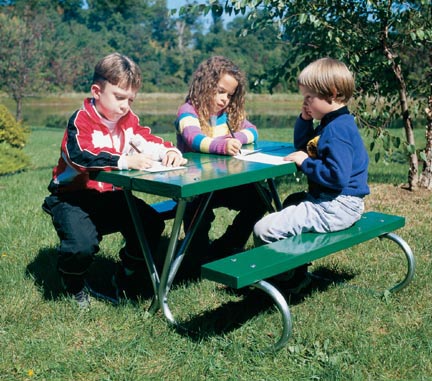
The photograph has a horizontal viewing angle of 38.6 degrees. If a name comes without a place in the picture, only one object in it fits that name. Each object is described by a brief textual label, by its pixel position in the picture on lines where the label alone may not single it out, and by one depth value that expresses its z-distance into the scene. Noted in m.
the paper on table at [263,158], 3.45
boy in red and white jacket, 3.25
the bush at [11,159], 8.95
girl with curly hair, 3.94
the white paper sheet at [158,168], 3.21
